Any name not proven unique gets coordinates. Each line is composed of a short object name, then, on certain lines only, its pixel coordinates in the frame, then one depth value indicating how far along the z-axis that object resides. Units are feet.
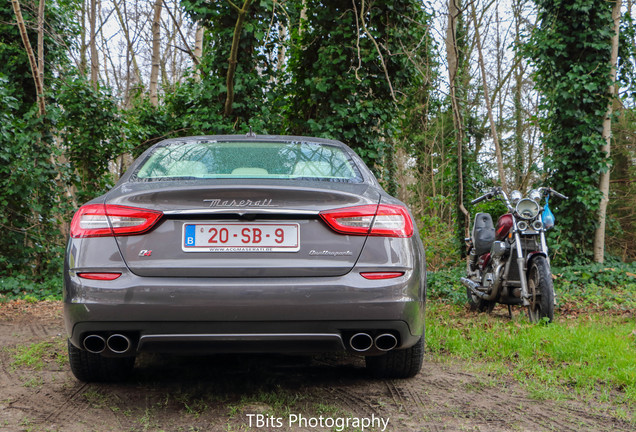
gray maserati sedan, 9.00
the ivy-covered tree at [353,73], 35.01
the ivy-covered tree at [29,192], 31.60
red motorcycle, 18.30
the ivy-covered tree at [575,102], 33.58
